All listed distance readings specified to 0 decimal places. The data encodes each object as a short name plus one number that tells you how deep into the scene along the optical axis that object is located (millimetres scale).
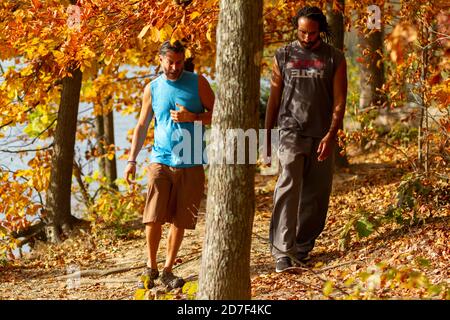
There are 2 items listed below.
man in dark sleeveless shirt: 14516
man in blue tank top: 14477
